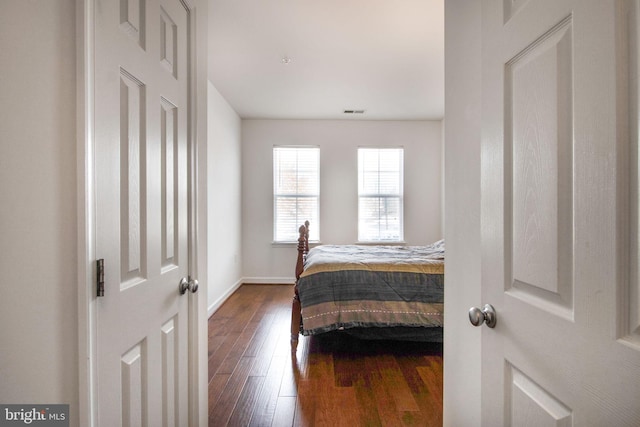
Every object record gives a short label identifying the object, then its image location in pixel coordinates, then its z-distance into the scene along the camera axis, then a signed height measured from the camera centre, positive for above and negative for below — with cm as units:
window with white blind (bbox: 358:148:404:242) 523 +29
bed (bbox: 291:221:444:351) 254 -71
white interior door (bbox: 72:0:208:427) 74 +0
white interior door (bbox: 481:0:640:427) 50 -1
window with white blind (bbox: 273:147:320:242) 520 +41
